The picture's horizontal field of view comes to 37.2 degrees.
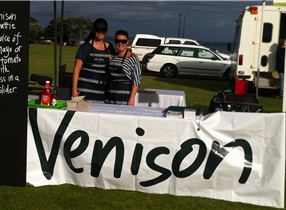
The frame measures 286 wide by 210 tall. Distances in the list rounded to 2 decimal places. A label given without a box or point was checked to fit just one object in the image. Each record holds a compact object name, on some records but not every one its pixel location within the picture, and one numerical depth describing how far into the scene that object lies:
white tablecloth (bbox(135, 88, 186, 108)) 6.78
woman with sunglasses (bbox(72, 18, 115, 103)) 5.25
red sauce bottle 4.58
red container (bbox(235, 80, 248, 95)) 7.41
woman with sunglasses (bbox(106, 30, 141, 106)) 5.18
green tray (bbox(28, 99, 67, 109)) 4.57
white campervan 12.01
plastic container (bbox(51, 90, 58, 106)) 4.58
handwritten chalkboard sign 4.28
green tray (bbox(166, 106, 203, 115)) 4.57
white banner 4.27
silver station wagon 17.98
